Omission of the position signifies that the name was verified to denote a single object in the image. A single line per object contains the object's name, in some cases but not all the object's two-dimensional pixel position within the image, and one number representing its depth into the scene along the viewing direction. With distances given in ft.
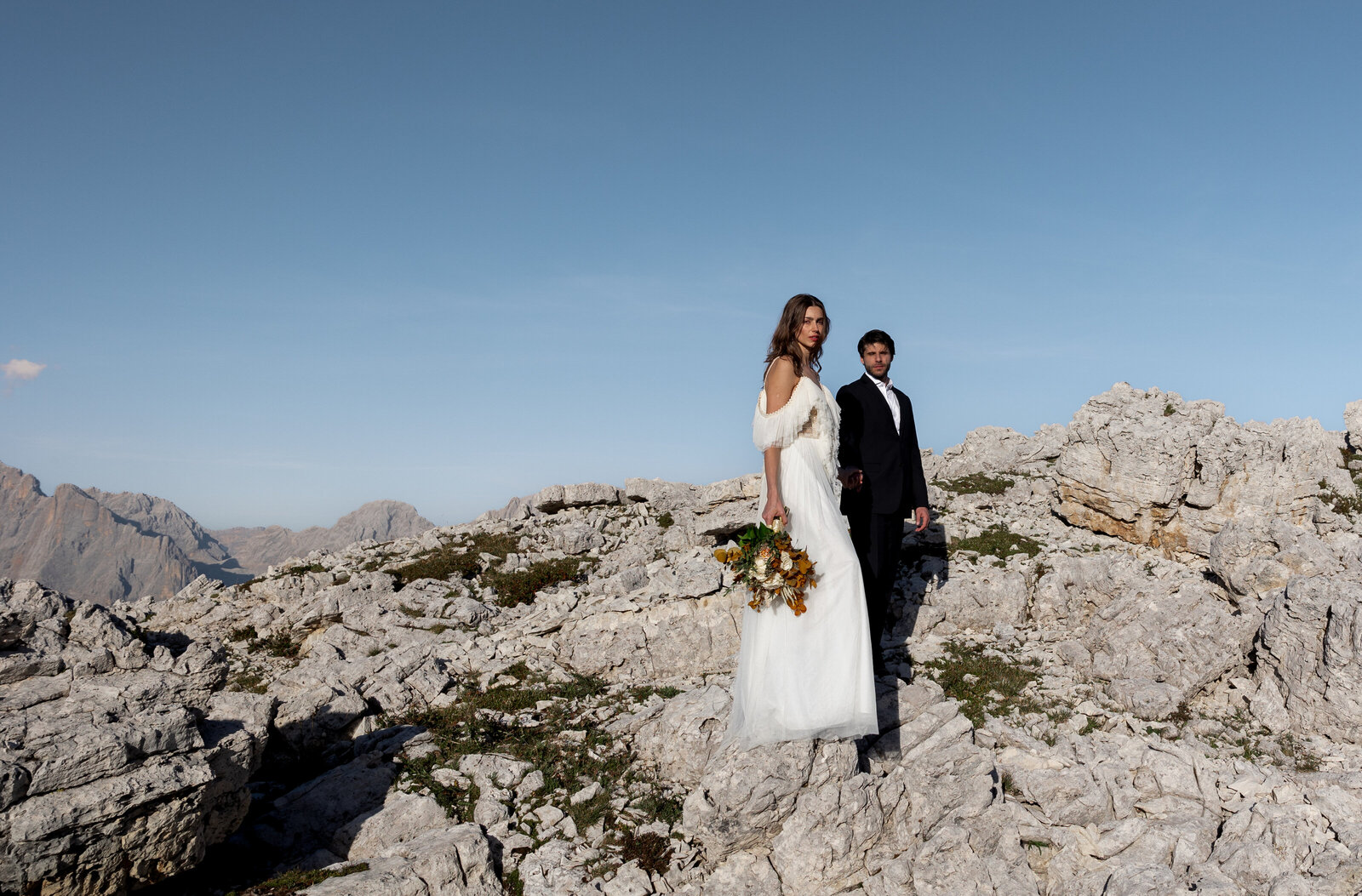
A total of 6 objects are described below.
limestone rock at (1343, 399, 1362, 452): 70.54
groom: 31.65
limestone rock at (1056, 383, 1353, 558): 48.62
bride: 24.40
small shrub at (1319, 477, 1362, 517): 49.80
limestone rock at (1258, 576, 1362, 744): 29.40
